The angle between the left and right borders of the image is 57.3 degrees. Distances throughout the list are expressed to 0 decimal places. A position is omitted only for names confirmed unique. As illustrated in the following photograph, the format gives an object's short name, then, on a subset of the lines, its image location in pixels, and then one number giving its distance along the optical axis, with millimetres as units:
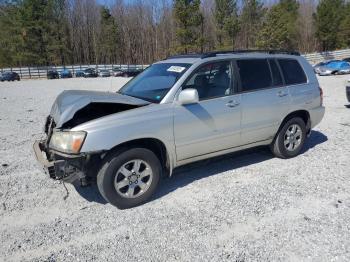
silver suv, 3744
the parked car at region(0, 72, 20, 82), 40594
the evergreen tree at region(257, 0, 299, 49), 50219
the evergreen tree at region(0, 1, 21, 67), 56594
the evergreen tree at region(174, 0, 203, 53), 46500
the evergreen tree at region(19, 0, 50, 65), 54812
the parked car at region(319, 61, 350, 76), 24688
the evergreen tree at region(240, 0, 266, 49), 55691
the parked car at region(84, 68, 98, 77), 45550
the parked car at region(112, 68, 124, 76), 44794
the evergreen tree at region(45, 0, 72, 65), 57562
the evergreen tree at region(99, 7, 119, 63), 63219
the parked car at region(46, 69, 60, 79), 44431
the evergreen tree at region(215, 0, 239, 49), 51438
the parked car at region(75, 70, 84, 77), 47594
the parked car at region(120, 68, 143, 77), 41850
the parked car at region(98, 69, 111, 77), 45844
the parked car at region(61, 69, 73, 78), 45531
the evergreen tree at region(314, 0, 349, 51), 53281
